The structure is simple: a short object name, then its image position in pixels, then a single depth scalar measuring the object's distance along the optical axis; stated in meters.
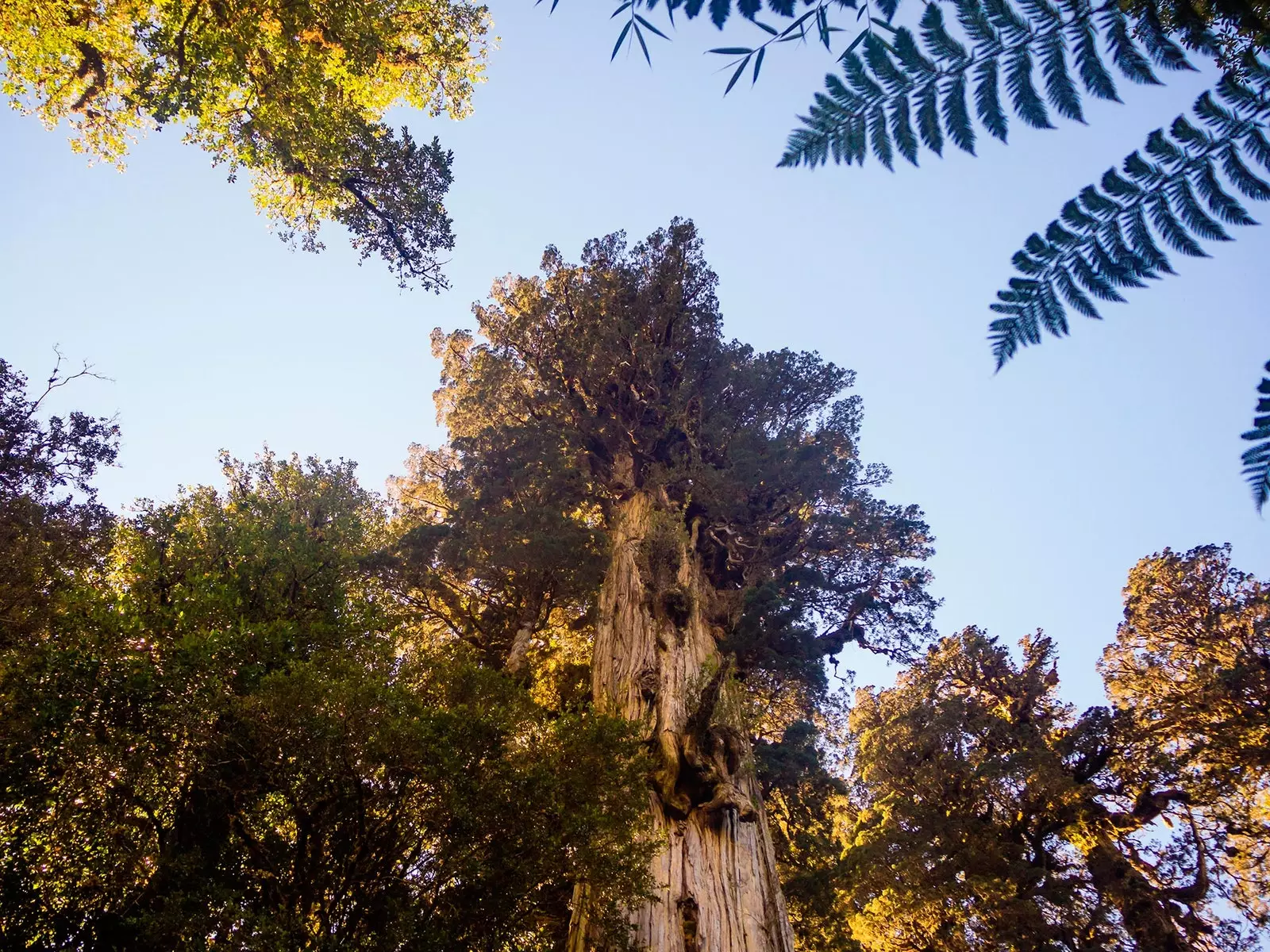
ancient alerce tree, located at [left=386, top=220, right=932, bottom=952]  8.45
